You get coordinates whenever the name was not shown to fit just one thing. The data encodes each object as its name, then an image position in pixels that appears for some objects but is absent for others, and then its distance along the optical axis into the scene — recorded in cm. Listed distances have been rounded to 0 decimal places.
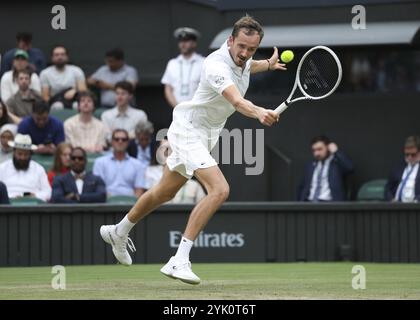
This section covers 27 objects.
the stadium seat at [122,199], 1393
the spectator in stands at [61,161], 1426
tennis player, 902
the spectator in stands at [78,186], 1361
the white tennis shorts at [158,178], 1416
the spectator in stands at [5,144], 1455
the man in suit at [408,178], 1381
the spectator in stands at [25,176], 1394
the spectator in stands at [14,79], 1567
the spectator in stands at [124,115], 1549
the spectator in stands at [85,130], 1516
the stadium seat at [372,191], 1454
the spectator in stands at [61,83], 1612
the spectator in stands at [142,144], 1502
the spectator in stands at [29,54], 1639
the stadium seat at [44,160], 1481
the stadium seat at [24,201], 1359
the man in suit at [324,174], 1427
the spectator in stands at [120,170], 1430
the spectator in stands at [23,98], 1557
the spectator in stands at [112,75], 1639
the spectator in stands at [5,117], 1506
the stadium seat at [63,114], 1591
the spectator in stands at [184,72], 1545
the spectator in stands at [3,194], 1339
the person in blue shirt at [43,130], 1480
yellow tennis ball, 930
